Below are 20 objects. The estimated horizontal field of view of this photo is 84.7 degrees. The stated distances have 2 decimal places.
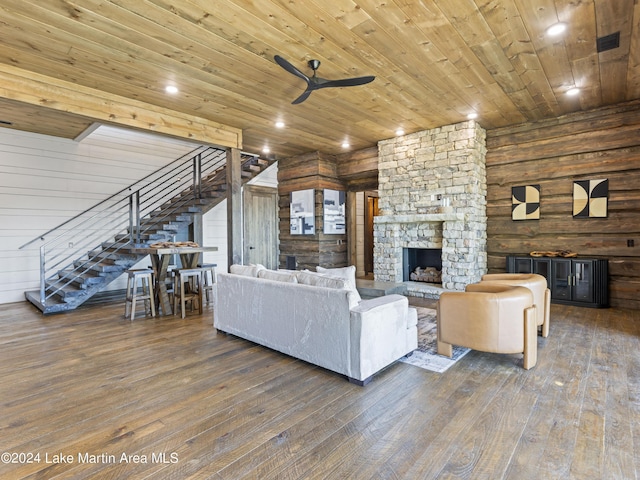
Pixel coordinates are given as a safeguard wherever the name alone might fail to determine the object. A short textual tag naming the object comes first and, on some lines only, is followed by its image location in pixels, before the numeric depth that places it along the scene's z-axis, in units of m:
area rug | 3.16
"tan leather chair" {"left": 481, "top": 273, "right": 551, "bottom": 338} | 3.66
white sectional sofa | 2.81
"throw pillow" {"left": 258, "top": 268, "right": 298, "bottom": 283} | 3.44
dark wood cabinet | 5.18
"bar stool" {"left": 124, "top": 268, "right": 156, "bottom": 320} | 4.98
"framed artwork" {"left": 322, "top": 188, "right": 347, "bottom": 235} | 7.95
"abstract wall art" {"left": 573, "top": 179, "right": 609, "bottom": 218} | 5.30
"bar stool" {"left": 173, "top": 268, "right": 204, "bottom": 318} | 5.09
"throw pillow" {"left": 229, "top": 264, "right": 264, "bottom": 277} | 3.91
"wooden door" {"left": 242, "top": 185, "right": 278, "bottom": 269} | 8.34
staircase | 5.80
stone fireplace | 5.91
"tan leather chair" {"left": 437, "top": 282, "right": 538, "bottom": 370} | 2.98
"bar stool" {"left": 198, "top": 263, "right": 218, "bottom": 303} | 5.58
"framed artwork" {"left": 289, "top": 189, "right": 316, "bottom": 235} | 7.95
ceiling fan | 3.46
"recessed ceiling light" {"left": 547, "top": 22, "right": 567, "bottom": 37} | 3.17
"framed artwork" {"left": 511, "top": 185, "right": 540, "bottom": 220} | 5.86
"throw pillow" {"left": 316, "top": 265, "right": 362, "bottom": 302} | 3.16
